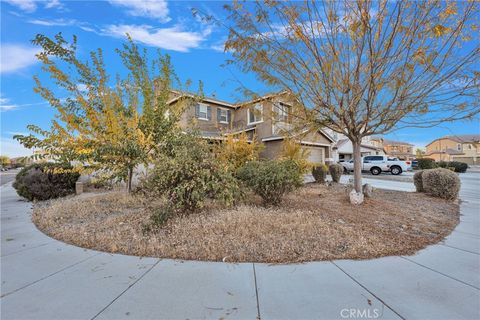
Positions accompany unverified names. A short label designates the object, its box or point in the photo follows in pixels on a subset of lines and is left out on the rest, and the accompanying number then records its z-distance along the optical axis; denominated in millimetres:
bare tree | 4996
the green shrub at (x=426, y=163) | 27223
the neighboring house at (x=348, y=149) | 28652
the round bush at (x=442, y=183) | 7523
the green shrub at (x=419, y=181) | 8804
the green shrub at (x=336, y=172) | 12547
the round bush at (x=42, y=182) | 8641
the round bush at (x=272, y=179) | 5652
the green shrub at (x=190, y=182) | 4949
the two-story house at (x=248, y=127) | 16703
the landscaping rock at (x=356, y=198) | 6401
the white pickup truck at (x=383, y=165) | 20781
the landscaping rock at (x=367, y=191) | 7152
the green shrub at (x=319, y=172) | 11703
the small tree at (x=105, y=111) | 6223
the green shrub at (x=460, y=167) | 23203
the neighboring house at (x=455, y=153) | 44281
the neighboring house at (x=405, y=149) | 33575
